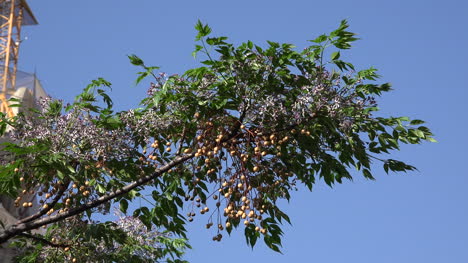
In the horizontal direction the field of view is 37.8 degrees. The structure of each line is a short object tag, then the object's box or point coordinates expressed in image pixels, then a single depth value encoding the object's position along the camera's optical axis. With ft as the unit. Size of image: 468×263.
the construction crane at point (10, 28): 224.94
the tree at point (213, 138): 28.63
